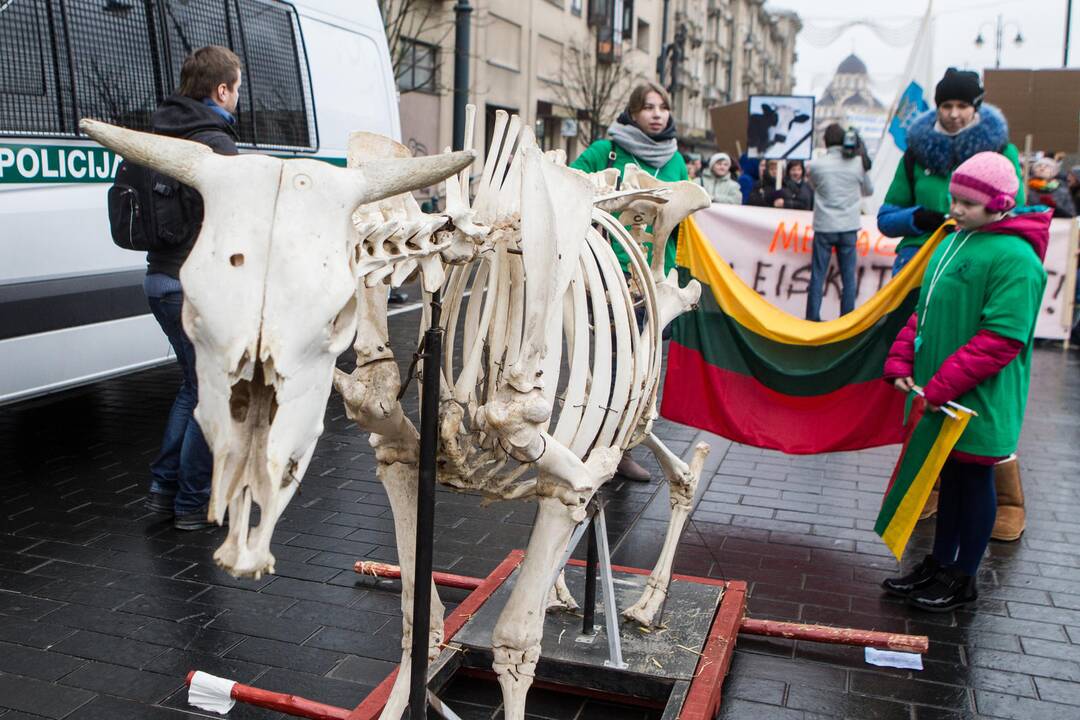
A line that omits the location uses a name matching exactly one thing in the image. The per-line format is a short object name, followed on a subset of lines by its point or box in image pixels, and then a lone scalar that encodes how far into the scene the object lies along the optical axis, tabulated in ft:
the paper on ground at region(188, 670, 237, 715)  11.80
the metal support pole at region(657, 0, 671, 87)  83.99
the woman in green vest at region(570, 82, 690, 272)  18.94
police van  18.74
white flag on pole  37.47
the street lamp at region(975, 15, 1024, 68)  114.28
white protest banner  37.86
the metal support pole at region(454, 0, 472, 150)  52.70
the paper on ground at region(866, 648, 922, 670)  13.71
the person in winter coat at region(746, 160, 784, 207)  46.42
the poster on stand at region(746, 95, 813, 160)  51.01
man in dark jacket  16.28
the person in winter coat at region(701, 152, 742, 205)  45.88
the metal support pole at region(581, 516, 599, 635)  12.96
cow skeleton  6.71
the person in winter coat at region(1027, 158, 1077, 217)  39.32
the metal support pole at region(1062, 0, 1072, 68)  74.31
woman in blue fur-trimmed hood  18.06
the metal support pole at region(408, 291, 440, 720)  8.99
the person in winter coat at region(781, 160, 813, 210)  46.68
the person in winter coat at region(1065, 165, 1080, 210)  45.52
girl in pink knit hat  14.25
